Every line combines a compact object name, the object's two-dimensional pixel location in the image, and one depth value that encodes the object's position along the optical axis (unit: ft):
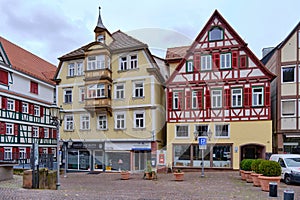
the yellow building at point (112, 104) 85.56
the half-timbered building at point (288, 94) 77.05
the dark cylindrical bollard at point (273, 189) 36.24
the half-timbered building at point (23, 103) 94.48
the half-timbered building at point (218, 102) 78.02
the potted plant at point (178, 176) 60.64
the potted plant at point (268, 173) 41.42
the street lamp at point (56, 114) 44.37
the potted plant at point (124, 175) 66.59
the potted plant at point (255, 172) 46.95
